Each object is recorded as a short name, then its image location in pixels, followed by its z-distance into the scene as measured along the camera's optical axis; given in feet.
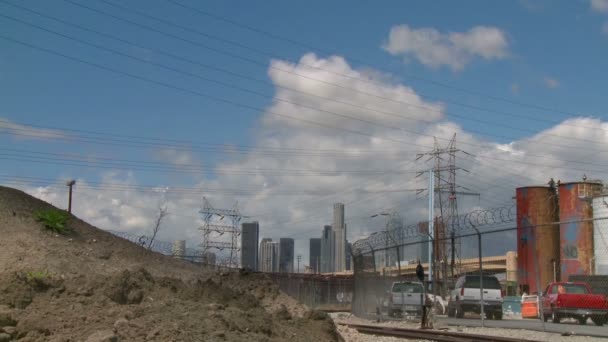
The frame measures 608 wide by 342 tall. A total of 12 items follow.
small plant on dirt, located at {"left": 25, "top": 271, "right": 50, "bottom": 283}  37.19
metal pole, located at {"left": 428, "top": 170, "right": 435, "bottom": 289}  128.73
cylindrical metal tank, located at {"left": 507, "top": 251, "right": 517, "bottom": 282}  250.37
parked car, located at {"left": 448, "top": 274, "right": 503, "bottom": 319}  87.11
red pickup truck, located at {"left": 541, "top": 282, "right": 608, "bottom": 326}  70.18
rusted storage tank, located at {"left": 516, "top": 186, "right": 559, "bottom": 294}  128.36
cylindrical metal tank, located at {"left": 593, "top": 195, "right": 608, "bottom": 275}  117.70
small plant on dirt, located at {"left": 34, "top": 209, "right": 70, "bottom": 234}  47.52
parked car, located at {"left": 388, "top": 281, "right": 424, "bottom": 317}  84.02
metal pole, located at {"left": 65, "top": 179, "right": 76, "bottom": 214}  114.62
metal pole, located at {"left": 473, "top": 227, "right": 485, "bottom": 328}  67.77
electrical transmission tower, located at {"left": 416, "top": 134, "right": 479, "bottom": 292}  138.51
